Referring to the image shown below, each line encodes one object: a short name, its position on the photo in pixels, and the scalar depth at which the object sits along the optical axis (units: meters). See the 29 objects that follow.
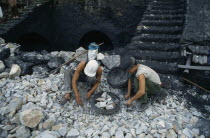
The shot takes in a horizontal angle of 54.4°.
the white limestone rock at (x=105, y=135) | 3.35
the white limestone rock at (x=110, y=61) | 4.88
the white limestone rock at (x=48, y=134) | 3.19
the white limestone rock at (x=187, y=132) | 3.35
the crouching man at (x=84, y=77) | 3.84
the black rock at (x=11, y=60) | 4.99
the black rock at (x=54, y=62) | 5.00
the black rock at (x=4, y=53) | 5.14
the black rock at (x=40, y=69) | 4.96
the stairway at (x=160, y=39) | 4.72
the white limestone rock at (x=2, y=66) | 4.77
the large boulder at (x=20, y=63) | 4.85
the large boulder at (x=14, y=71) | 4.55
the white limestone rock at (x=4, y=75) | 4.52
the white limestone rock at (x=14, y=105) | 3.58
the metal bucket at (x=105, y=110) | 3.76
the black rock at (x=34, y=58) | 5.17
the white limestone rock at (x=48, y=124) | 3.40
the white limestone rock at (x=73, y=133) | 3.30
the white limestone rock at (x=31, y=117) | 3.32
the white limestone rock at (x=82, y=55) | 5.16
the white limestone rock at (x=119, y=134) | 3.35
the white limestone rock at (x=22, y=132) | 3.26
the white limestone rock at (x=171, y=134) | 3.33
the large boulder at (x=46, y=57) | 5.20
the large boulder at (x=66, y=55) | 5.26
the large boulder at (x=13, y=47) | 5.60
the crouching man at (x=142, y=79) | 3.67
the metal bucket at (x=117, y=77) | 4.34
